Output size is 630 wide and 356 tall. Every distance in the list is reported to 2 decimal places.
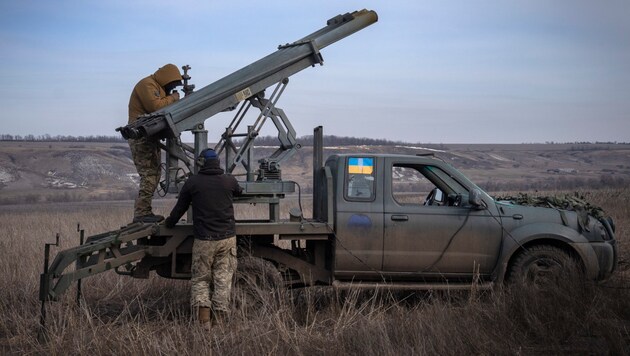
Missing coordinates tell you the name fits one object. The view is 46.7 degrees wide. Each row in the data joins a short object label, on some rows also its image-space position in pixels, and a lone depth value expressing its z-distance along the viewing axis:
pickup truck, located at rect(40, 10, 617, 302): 8.14
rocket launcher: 8.16
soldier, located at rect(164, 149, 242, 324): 7.60
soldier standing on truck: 8.62
